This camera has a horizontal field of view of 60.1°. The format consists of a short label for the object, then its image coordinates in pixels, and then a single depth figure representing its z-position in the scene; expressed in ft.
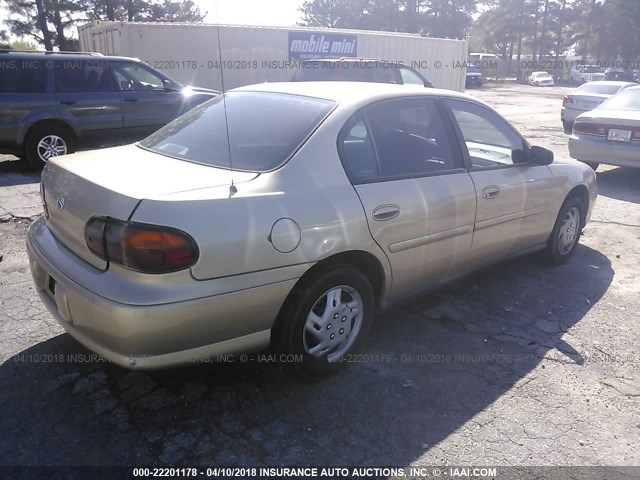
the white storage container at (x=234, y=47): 48.01
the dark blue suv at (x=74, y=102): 26.40
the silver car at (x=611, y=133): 26.48
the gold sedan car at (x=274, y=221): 8.02
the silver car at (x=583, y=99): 46.70
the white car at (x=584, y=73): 161.58
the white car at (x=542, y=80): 156.25
